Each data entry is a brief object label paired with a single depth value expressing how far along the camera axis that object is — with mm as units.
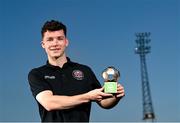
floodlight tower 43562
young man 4727
